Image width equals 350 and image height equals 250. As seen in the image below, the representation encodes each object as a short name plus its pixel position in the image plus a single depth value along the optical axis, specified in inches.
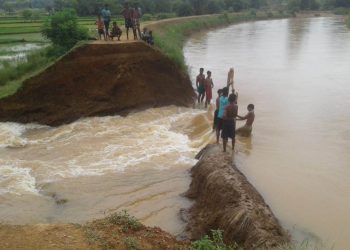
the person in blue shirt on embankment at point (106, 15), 598.5
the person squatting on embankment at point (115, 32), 624.1
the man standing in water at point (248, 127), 448.8
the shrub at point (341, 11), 2739.2
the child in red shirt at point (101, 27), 621.2
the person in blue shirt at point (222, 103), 390.3
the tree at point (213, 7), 2395.4
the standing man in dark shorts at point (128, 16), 629.0
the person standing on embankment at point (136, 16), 634.8
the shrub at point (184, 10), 2155.5
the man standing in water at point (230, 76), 550.9
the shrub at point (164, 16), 1878.2
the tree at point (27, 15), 1732.9
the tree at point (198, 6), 2276.0
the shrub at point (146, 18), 1719.7
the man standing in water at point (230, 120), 370.4
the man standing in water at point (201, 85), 563.9
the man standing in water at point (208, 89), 557.9
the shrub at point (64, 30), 655.8
